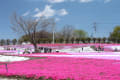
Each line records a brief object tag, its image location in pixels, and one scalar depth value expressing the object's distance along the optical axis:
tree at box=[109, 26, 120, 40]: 91.07
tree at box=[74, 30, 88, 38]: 129.69
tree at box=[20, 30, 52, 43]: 97.75
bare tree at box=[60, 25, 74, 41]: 101.25
